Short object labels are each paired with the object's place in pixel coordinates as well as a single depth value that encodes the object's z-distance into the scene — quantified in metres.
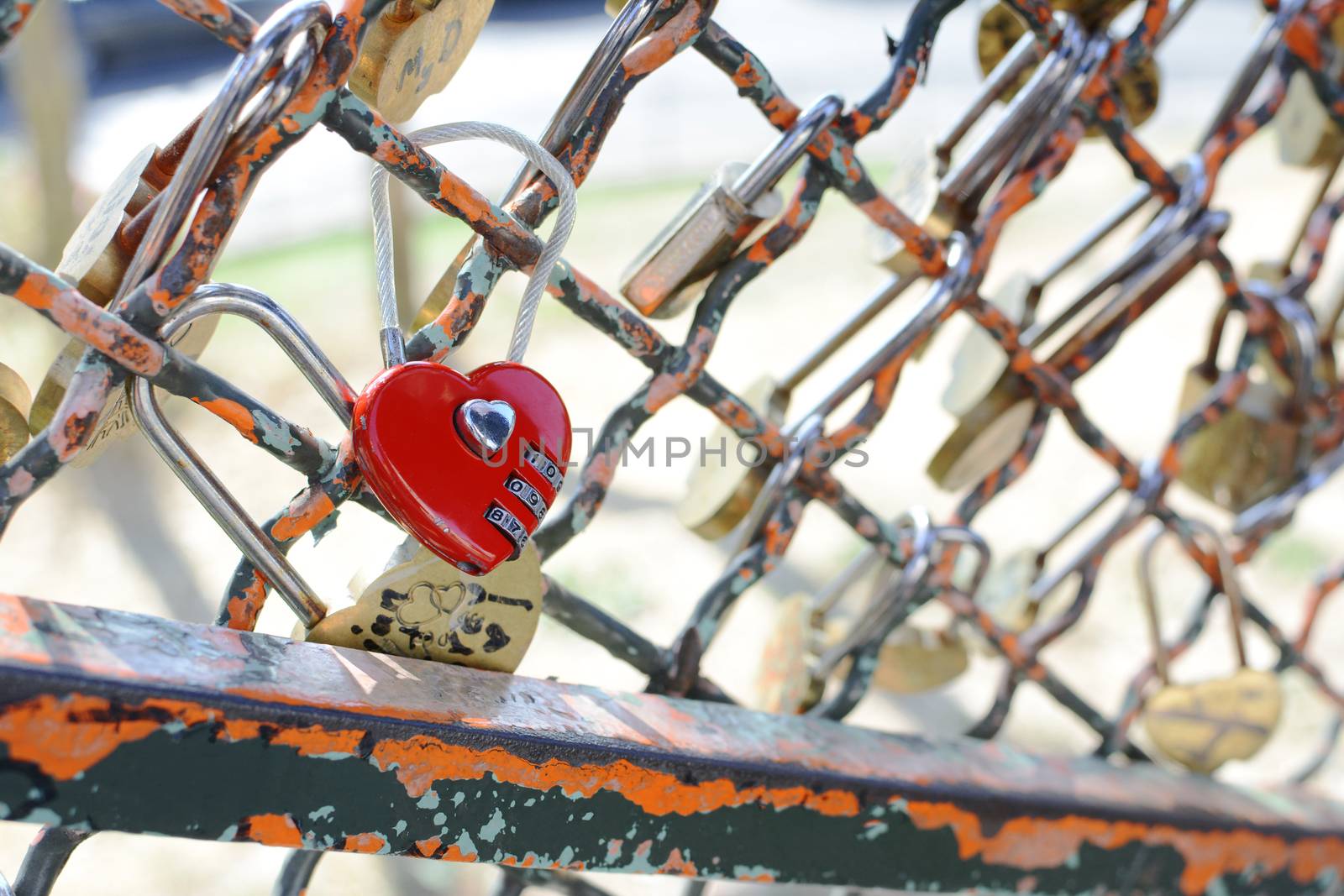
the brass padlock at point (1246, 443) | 0.89
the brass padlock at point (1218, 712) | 0.86
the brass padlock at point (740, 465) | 0.80
